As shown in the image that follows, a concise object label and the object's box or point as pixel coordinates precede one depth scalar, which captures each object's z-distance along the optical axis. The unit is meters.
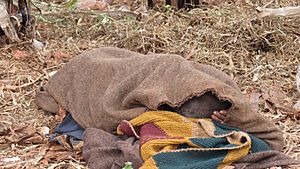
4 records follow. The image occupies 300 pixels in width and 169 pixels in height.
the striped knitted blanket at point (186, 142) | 2.76
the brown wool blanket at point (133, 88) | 2.96
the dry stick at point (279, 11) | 4.76
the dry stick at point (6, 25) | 4.70
